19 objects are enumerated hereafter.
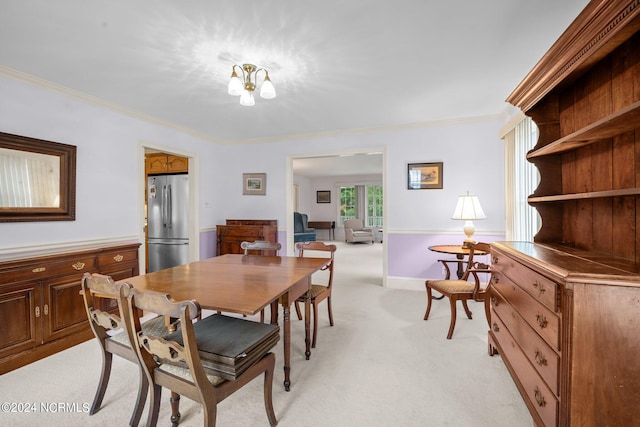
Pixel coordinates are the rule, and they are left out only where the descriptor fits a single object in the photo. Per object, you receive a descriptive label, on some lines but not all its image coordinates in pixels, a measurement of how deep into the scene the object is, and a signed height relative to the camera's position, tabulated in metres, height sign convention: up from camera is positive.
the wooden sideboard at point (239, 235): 4.43 -0.37
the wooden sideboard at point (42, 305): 2.10 -0.75
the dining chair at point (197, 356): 1.13 -0.68
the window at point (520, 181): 2.89 +0.32
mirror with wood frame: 2.37 +0.29
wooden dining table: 1.43 -0.44
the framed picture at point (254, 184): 4.90 +0.48
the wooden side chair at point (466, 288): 2.50 -0.73
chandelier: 2.06 +0.95
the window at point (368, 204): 10.17 +0.24
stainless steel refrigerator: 4.51 -0.14
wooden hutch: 1.08 -0.24
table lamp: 3.30 -0.01
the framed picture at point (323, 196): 10.62 +0.54
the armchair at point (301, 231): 7.39 -0.59
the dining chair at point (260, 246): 2.98 -0.37
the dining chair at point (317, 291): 2.41 -0.74
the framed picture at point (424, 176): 4.02 +0.50
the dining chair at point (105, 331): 1.31 -0.70
